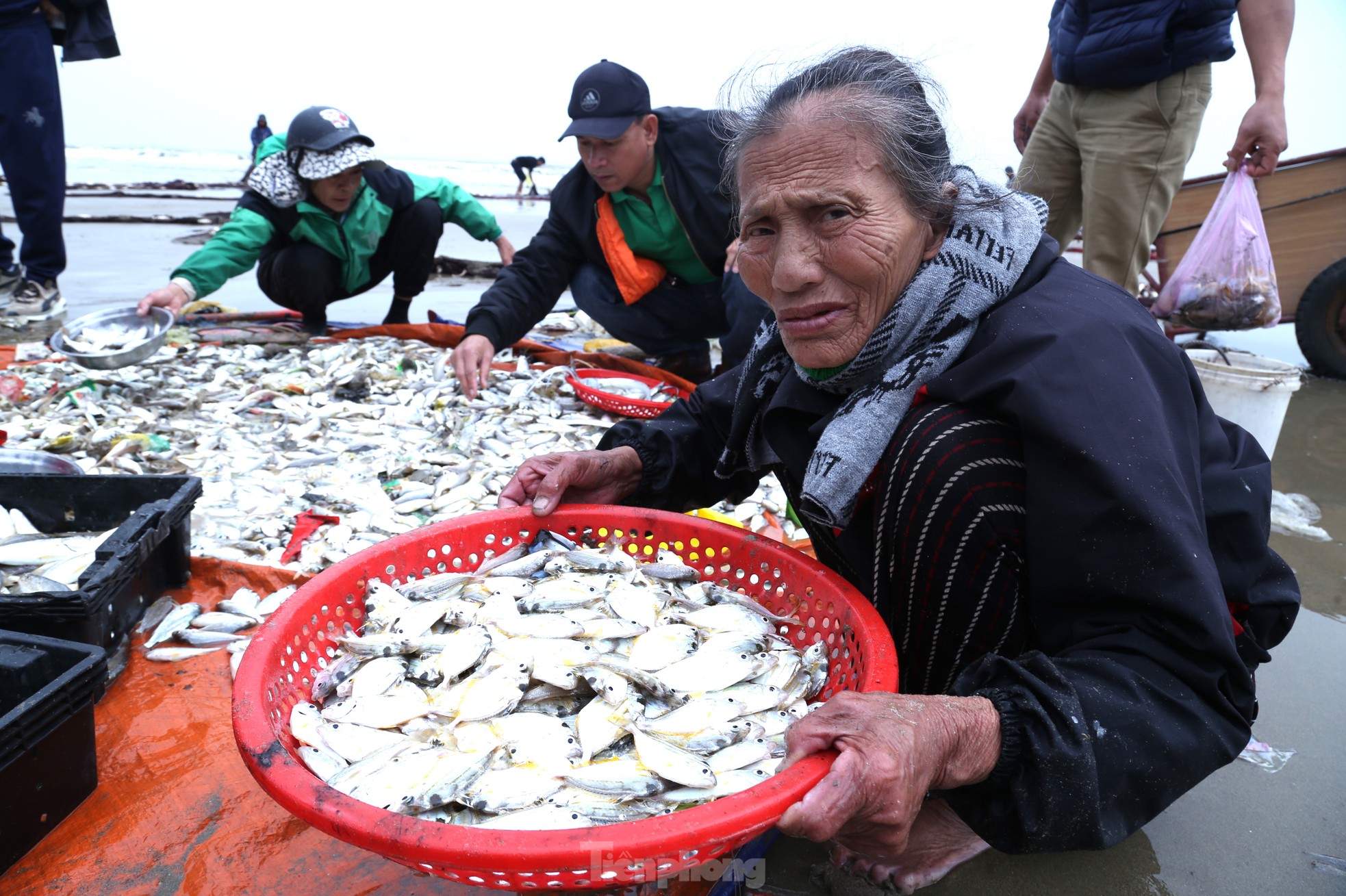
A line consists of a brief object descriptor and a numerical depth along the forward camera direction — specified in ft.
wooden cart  15.66
